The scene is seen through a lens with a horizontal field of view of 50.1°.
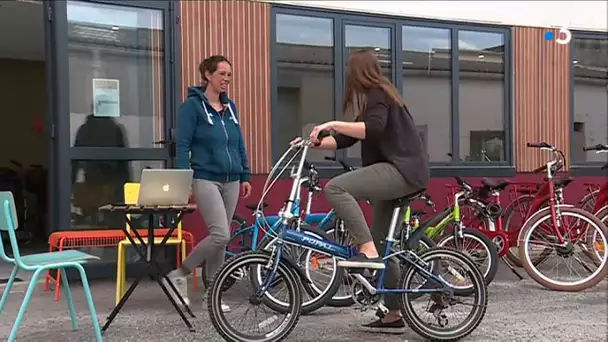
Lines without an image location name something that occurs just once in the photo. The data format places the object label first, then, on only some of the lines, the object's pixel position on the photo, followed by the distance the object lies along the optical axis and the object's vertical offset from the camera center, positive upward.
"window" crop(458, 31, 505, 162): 7.29 +0.60
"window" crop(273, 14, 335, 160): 6.50 +0.75
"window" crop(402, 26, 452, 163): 7.06 +0.72
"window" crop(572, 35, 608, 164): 7.67 +0.62
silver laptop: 3.93 -0.22
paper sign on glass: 5.69 +0.47
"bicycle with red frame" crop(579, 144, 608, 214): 5.69 -0.46
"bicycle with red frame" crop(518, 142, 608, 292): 5.12 -0.77
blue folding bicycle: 3.56 -0.77
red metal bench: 4.91 -0.68
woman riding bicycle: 3.68 -0.02
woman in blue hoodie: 4.32 -0.05
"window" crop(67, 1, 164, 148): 5.57 +0.67
